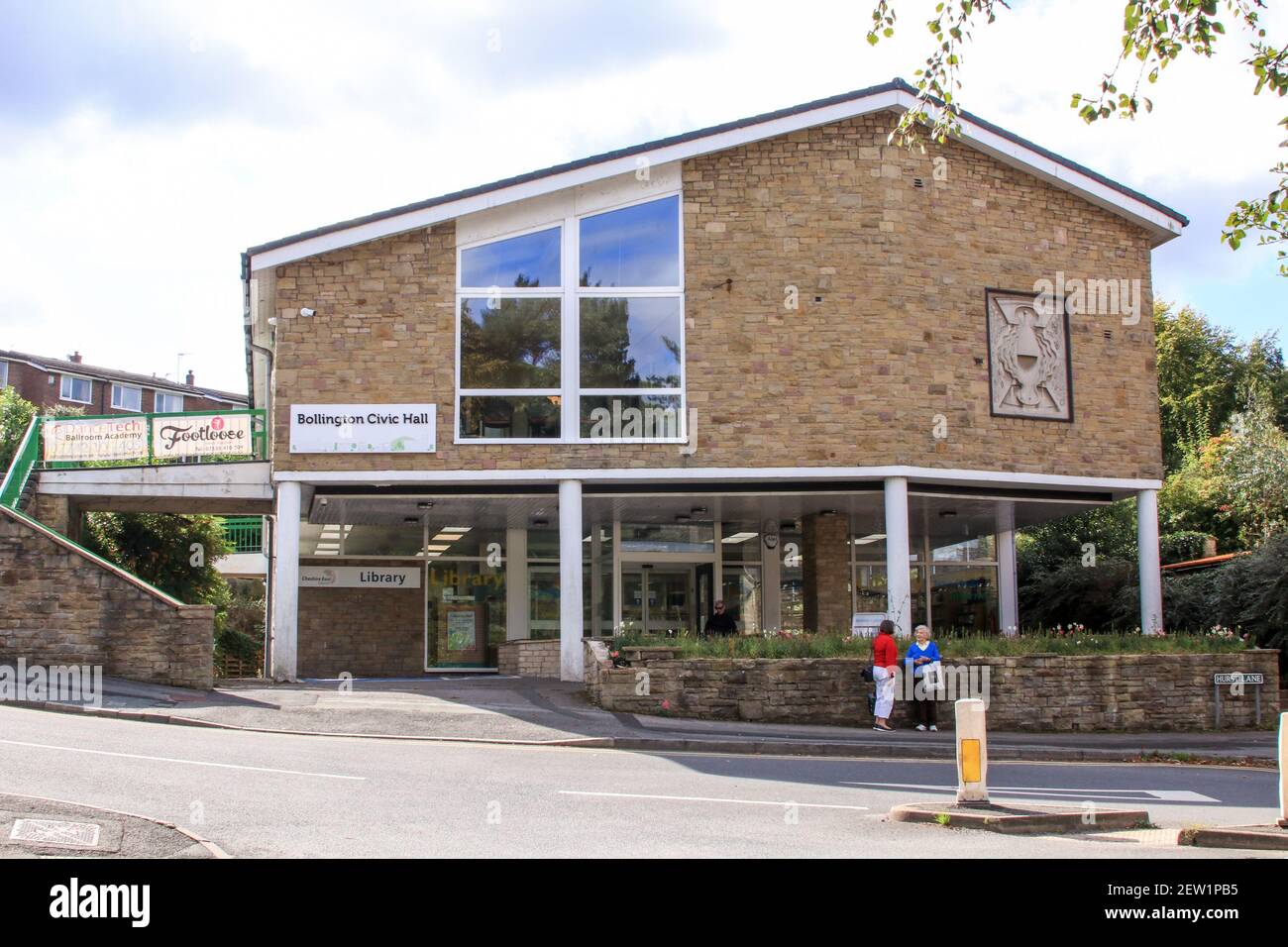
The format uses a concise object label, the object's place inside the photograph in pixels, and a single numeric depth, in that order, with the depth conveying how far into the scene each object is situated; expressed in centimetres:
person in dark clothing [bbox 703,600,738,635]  2138
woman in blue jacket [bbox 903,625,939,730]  1767
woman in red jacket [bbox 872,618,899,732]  1741
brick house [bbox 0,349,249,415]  5816
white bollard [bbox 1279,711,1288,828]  934
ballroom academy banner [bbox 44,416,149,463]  2319
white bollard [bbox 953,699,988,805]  1023
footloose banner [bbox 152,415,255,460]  2316
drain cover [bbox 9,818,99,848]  753
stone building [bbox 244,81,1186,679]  2080
